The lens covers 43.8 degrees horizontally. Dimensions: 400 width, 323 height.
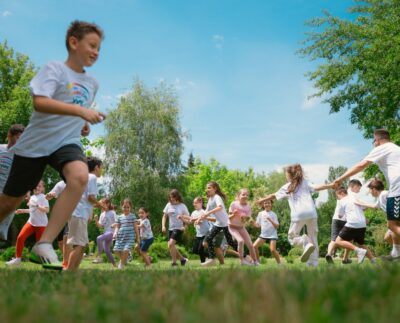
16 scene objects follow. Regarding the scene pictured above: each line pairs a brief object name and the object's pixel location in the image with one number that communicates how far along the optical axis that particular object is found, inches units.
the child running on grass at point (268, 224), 644.1
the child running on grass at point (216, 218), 535.2
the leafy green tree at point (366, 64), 998.4
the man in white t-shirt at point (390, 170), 312.0
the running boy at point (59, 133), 183.5
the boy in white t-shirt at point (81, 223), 296.7
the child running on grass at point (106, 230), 585.3
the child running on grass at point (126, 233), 542.9
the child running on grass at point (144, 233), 622.4
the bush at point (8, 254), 762.8
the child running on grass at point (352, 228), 524.4
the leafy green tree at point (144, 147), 1523.1
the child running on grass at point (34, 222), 501.4
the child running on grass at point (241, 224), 527.2
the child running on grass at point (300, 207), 401.7
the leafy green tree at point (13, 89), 1466.5
